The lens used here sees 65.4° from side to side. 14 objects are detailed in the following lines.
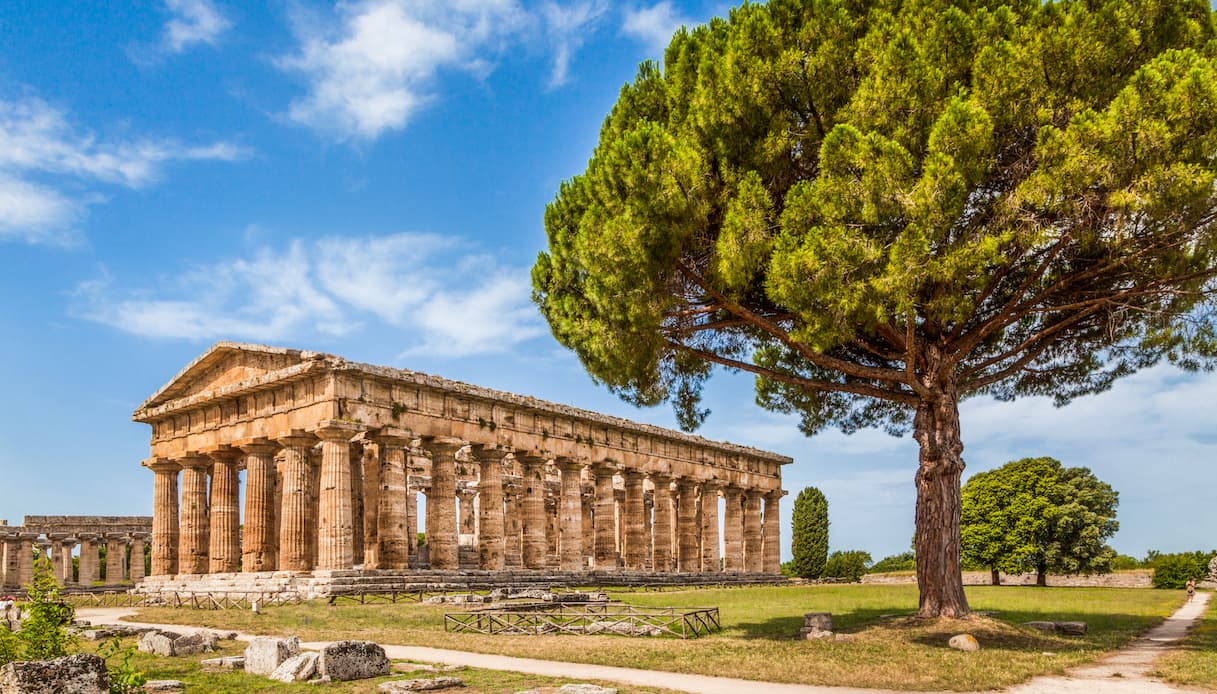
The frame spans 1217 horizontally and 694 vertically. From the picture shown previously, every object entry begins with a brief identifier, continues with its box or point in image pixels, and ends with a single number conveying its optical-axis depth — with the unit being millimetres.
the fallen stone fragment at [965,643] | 16125
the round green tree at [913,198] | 16109
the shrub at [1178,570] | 48156
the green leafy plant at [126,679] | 9578
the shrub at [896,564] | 67044
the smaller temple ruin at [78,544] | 50812
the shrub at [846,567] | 56000
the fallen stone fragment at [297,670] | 13289
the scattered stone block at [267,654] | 14000
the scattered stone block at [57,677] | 9203
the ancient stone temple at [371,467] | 31188
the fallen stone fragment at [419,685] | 11969
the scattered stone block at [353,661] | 13133
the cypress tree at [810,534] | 56688
